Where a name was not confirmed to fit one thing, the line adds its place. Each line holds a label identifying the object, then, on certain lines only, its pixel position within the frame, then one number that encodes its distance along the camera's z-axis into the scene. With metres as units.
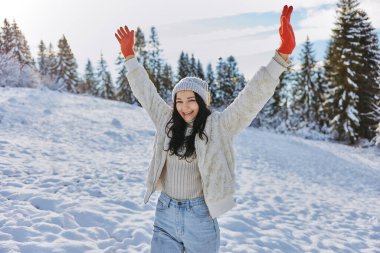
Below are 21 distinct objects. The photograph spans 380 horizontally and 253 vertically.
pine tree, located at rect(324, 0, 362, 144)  24.17
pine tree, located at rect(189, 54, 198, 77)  48.66
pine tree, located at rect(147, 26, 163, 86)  44.19
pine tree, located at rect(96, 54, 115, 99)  50.94
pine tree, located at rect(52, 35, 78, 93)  43.59
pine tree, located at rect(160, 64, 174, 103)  44.94
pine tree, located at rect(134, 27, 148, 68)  44.72
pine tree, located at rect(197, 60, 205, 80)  49.75
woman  2.49
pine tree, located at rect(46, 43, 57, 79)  43.77
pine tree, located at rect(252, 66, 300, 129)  39.44
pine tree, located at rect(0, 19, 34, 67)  36.16
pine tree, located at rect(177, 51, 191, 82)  48.47
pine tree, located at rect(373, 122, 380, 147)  19.82
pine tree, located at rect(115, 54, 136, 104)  43.67
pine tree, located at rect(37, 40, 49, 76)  49.31
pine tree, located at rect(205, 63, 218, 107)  48.47
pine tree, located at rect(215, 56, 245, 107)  47.50
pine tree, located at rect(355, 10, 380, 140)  24.86
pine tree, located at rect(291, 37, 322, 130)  35.00
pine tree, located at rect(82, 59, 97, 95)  55.50
